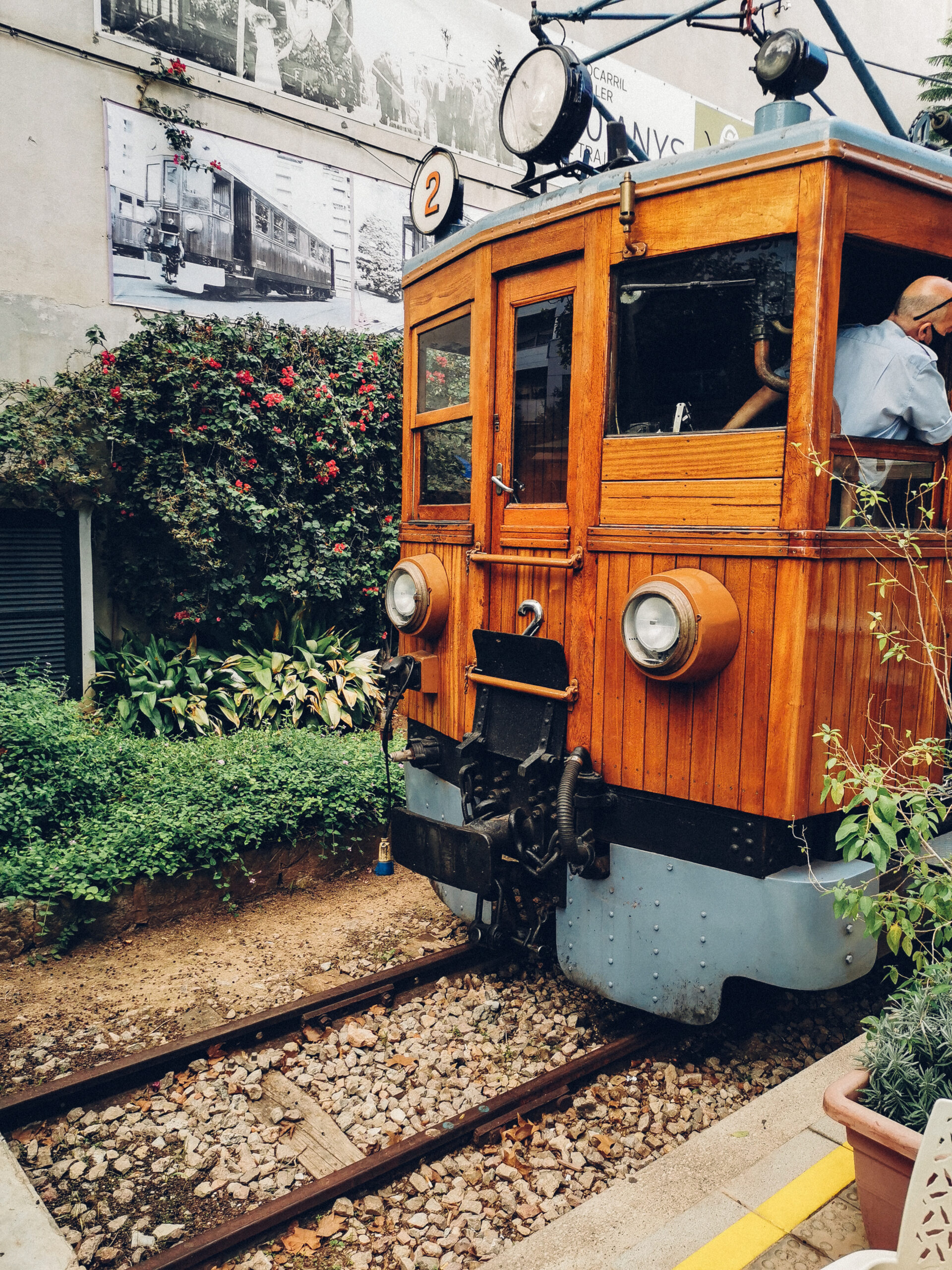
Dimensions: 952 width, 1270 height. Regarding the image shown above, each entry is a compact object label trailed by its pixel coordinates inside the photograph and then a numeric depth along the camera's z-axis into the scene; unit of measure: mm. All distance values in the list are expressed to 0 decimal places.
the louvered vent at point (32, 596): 7121
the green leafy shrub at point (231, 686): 7078
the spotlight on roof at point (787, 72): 3000
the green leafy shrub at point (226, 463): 7098
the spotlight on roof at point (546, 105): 3482
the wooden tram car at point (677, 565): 2924
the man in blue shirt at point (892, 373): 3127
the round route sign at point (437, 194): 4289
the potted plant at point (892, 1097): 2227
